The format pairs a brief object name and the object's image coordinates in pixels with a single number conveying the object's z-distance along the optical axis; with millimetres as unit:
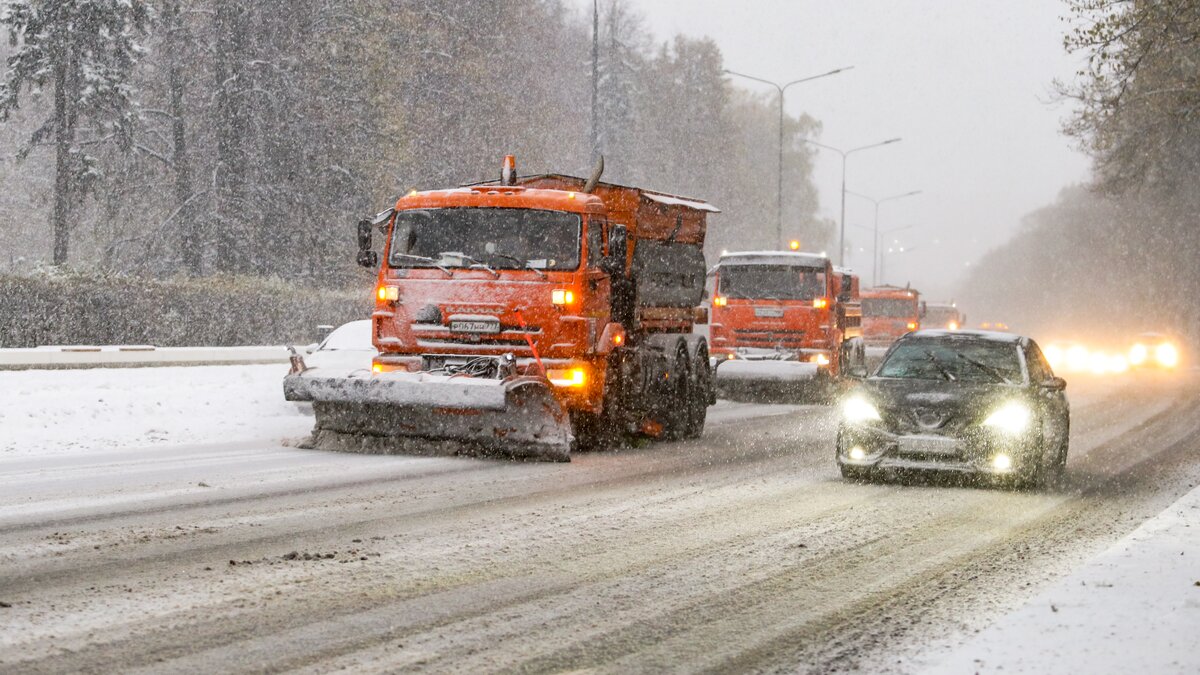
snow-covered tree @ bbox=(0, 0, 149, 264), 42875
